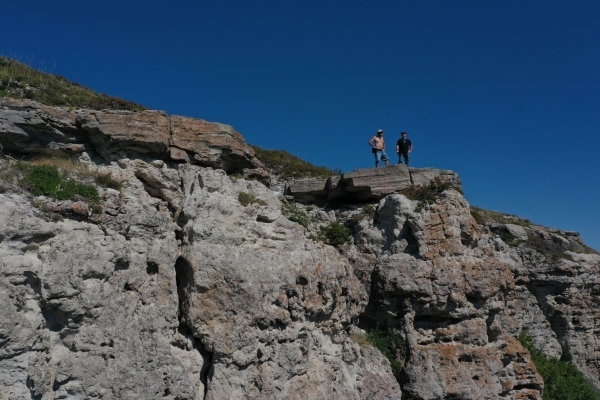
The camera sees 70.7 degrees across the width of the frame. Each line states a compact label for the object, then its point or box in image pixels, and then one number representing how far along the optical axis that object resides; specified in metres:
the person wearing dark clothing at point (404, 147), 17.33
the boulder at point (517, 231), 22.48
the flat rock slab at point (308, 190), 17.03
